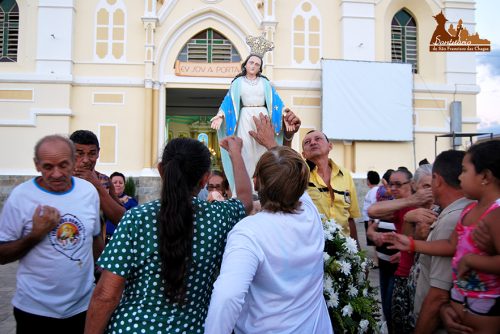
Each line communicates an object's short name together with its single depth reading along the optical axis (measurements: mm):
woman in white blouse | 1508
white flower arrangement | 2350
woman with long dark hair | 1652
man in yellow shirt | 3242
